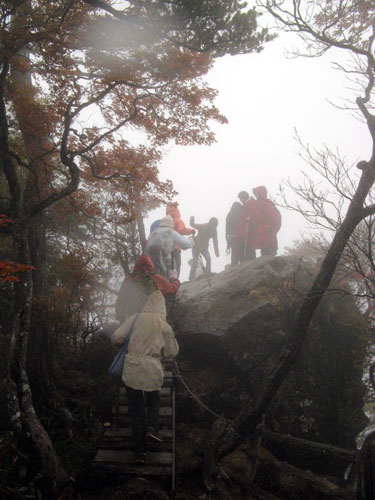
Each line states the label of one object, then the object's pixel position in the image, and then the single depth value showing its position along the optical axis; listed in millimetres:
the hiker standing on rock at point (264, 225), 10484
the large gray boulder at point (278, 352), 7504
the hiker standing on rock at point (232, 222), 11578
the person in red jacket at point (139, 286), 5141
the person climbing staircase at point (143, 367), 4387
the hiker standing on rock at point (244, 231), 10935
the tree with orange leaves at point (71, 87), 4996
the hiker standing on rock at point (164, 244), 8250
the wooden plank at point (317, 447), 4297
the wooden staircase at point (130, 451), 4324
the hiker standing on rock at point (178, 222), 10391
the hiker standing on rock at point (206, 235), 12977
